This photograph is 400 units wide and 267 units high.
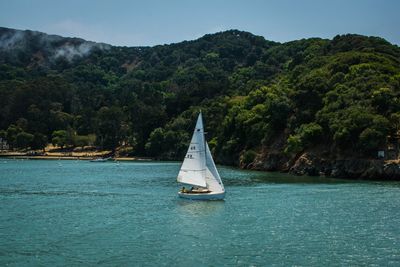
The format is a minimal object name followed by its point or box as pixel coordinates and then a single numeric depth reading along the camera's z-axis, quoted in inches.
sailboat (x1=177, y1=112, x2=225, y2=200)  2608.3
